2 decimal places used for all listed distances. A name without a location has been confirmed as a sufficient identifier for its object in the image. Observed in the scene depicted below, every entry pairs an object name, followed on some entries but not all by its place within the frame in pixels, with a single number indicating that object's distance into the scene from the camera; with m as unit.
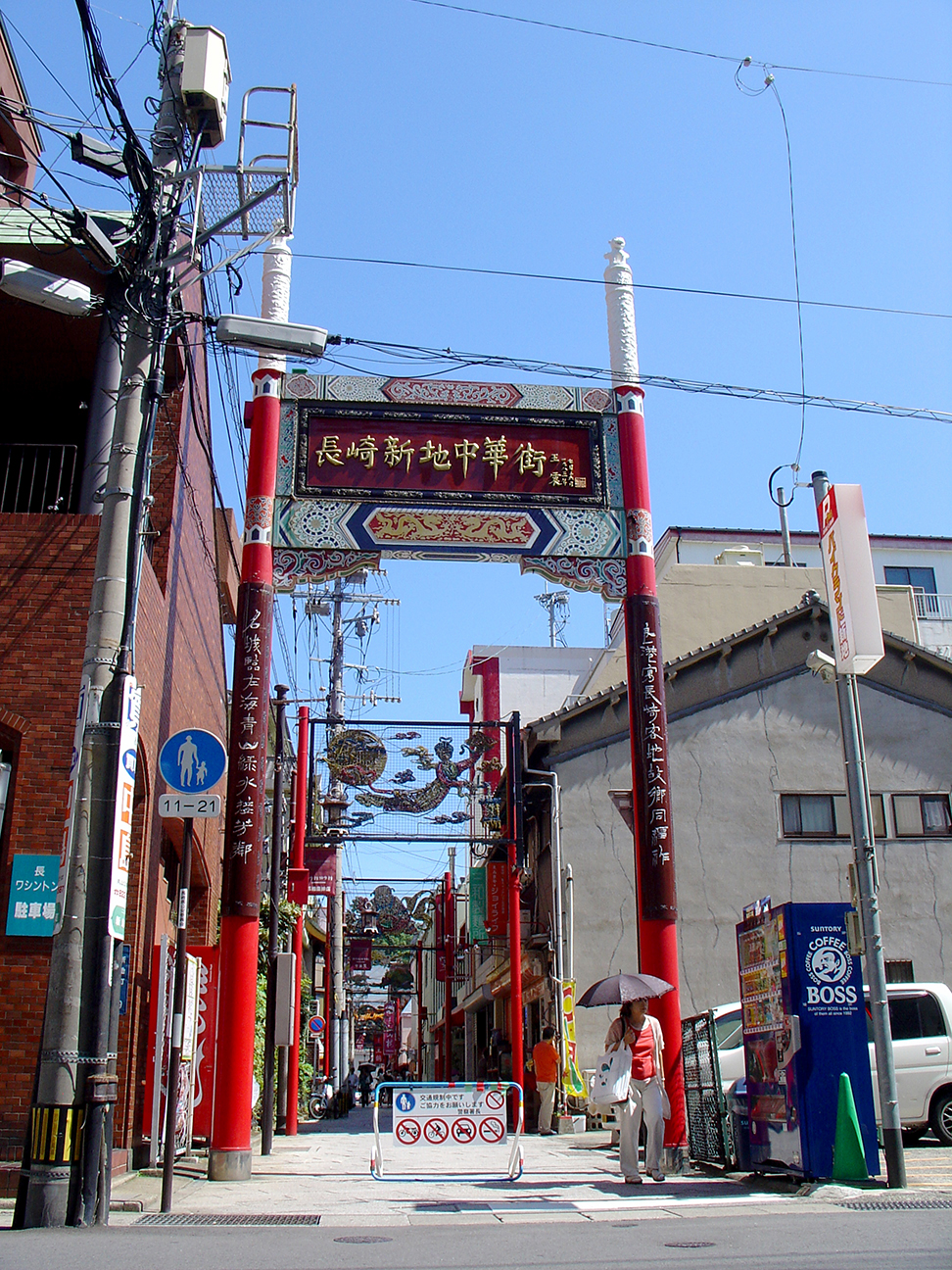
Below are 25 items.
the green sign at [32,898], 10.77
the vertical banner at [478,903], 28.88
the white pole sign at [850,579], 11.48
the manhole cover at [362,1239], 7.62
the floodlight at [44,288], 9.27
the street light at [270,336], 10.46
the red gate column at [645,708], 12.64
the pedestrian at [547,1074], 19.47
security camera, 11.95
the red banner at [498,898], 24.38
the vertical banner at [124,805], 8.70
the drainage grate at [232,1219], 8.55
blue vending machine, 9.87
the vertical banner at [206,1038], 14.38
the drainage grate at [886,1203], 8.69
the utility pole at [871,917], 9.74
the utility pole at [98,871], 8.06
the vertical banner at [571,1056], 19.97
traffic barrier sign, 10.99
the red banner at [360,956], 45.66
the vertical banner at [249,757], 12.23
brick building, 10.98
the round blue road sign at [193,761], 9.62
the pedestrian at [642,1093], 11.02
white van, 14.38
